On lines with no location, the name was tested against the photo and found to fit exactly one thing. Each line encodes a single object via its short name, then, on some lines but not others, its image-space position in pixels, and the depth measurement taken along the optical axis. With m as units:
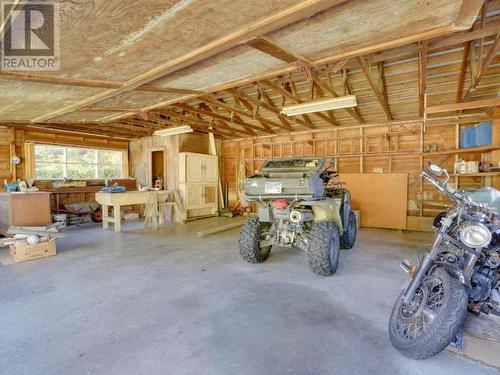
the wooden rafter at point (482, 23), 2.69
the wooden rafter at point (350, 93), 4.69
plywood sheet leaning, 6.60
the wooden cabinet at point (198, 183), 7.93
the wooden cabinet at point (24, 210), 4.89
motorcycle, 1.67
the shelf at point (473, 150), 4.35
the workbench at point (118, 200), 6.20
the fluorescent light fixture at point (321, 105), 4.17
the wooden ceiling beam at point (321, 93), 3.77
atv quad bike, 3.35
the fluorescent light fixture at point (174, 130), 6.62
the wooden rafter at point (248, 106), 5.74
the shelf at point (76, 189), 7.20
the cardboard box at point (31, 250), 3.98
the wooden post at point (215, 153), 9.05
